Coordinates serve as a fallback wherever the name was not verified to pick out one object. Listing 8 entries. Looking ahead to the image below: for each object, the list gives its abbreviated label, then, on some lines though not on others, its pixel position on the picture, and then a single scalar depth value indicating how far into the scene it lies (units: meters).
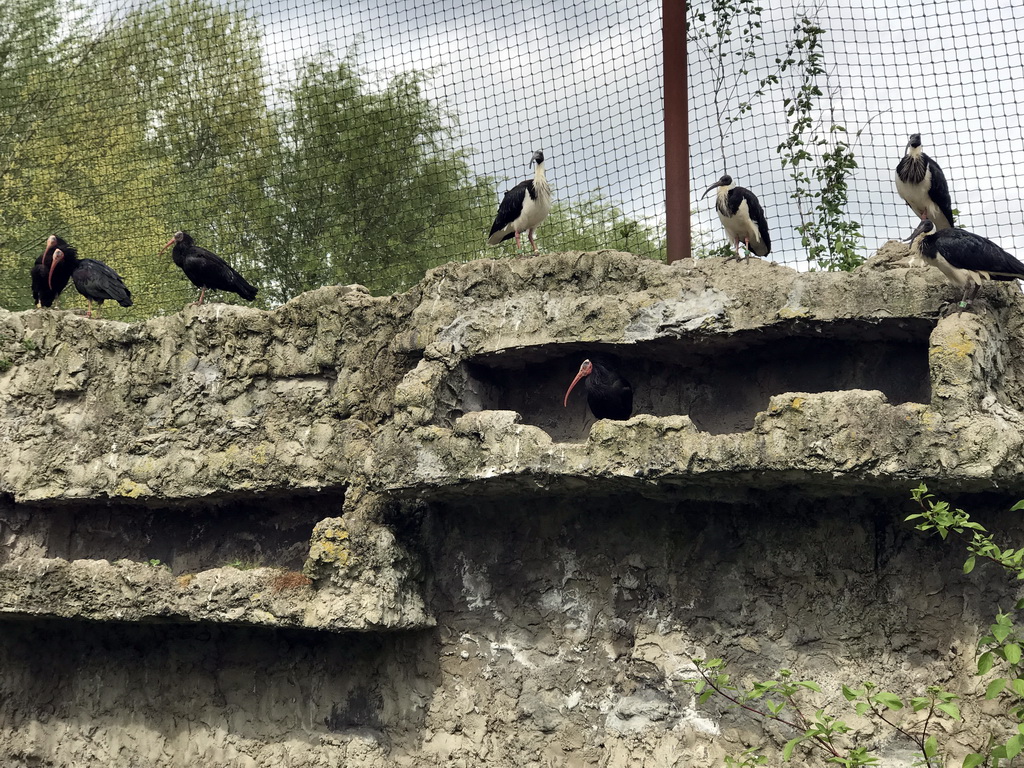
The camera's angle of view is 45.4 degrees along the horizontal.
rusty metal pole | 6.92
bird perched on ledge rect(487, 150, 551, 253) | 7.50
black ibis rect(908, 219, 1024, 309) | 5.88
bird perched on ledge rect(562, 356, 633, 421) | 6.60
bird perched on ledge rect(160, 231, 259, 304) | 8.28
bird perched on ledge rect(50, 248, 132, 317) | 8.58
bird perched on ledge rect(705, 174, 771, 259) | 7.00
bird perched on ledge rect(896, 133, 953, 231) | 6.79
